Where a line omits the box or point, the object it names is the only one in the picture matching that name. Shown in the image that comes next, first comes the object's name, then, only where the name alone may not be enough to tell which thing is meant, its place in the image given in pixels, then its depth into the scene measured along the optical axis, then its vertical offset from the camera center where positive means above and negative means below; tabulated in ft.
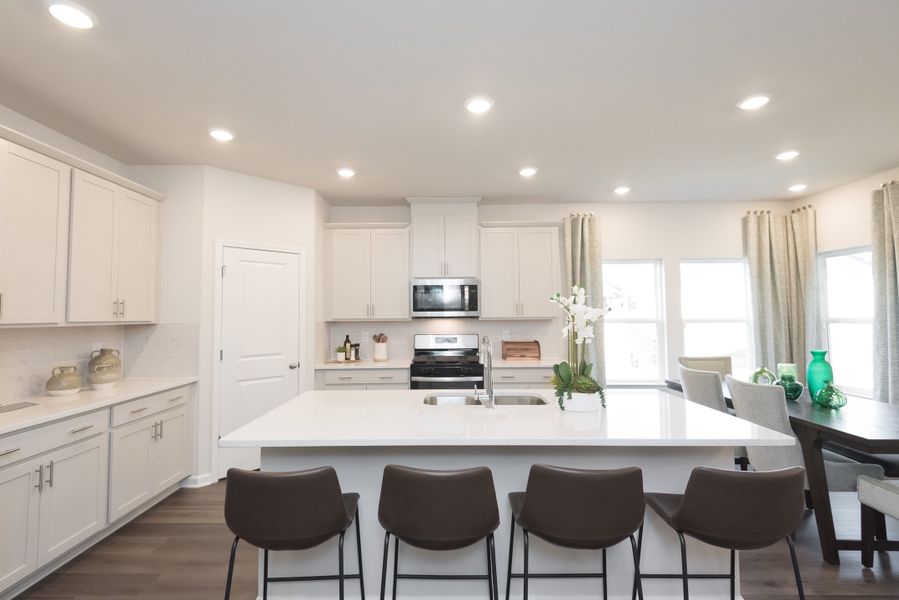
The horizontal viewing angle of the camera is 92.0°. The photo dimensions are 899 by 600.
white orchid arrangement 7.29 -0.82
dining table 7.20 -2.08
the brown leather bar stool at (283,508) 5.18 -2.22
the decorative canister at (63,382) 8.99 -1.20
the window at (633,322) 16.61 -0.11
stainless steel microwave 15.05 +0.81
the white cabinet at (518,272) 15.46 +1.72
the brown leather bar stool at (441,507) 5.12 -2.21
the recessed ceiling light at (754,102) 8.57 +4.35
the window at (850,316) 13.98 +0.04
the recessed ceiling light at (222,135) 9.98 +4.41
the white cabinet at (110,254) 9.23 +1.67
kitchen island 6.51 -2.33
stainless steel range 14.14 -1.41
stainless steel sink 8.88 -1.67
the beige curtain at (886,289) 12.23 +0.80
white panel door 12.36 -0.35
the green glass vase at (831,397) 9.14 -1.69
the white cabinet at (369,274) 15.47 +1.73
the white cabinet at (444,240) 15.37 +2.89
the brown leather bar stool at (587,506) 5.13 -2.22
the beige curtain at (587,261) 15.69 +2.15
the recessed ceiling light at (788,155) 11.52 +4.39
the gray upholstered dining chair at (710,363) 13.21 -1.36
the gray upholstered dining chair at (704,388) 10.21 -1.69
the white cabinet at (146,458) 9.02 -3.10
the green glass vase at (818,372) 9.55 -1.21
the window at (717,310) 16.30 +0.33
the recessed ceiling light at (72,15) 5.95 +4.37
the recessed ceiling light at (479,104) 8.58 +4.36
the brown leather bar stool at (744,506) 5.15 -2.26
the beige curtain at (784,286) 15.26 +1.12
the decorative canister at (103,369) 9.78 -1.02
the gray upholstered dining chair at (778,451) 8.20 -2.63
